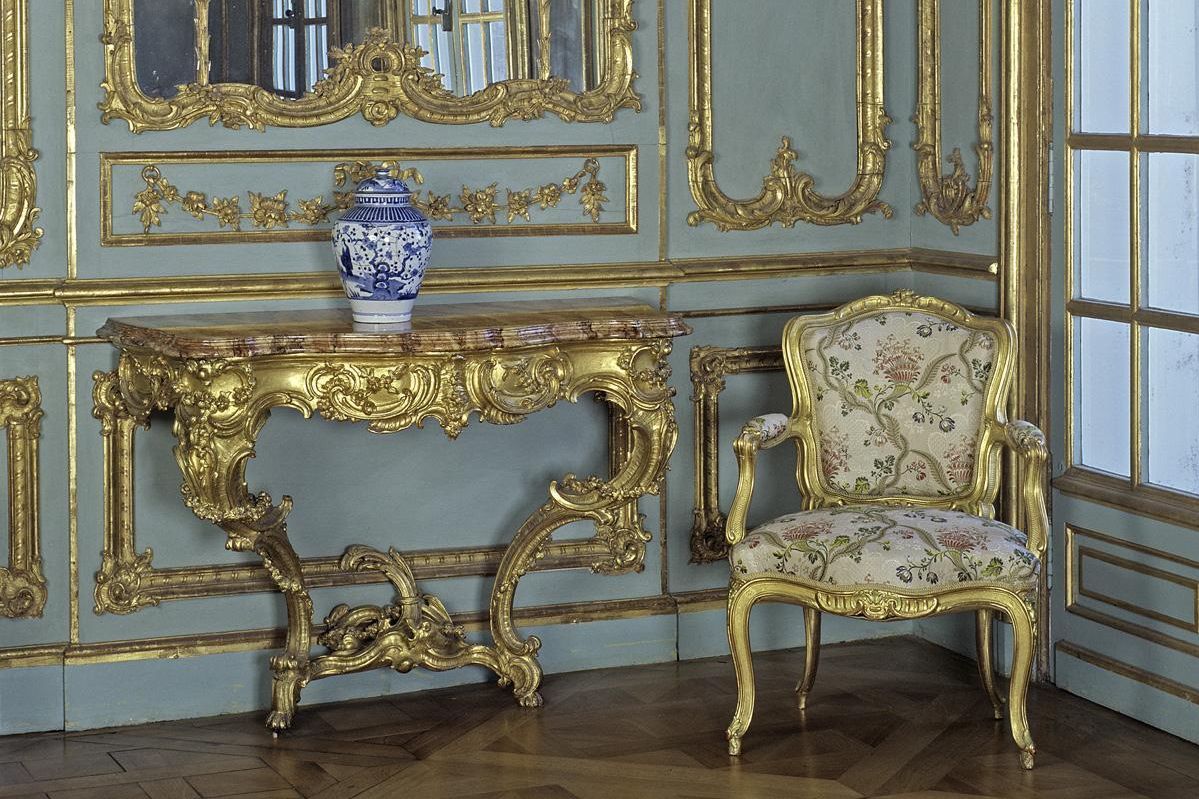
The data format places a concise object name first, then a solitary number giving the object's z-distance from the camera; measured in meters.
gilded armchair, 3.53
